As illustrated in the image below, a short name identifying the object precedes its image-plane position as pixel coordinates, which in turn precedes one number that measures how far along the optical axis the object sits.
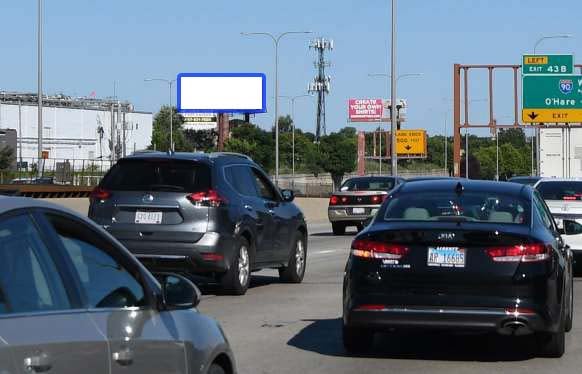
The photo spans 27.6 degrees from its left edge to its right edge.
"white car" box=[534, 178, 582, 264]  19.05
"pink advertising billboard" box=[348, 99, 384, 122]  141.88
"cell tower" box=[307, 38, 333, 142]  146.38
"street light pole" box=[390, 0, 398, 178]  47.07
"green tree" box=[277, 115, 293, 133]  183.62
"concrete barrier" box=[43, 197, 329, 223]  49.92
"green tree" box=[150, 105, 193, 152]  128.26
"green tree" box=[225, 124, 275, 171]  105.25
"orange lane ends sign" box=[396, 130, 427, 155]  127.50
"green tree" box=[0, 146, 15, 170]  78.02
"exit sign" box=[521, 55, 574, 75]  56.38
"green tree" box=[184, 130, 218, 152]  139.75
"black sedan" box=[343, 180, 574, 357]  9.48
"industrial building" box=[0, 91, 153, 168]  123.75
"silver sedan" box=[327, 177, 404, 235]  32.69
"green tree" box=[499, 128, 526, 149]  193.50
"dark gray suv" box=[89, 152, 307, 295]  14.65
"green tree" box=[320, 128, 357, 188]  125.06
